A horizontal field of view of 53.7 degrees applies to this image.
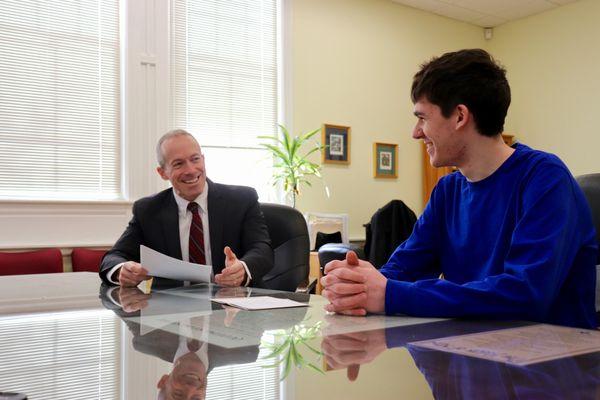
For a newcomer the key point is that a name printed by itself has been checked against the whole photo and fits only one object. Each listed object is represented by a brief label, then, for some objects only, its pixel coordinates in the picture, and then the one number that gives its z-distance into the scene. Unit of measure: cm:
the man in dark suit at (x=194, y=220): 247
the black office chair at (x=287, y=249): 258
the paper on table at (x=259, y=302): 146
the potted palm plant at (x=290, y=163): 538
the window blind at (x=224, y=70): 522
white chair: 555
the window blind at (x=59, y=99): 442
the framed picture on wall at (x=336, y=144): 604
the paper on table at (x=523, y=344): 87
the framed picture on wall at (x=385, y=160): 644
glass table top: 71
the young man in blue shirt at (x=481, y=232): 125
